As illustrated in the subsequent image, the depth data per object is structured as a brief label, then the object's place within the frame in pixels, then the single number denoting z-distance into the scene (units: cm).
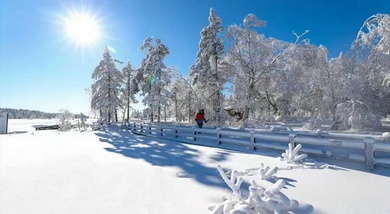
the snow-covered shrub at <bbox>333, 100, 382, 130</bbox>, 1566
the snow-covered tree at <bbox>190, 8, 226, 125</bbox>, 2356
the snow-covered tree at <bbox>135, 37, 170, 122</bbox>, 2817
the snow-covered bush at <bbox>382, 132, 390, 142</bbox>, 732
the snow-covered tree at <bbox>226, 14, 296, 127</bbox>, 2180
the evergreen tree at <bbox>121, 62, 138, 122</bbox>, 3775
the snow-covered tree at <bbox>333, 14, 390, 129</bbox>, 1527
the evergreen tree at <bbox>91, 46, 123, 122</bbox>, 3275
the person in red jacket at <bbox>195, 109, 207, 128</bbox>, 1324
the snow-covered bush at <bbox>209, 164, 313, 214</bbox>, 281
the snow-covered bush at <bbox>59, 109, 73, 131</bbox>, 3486
